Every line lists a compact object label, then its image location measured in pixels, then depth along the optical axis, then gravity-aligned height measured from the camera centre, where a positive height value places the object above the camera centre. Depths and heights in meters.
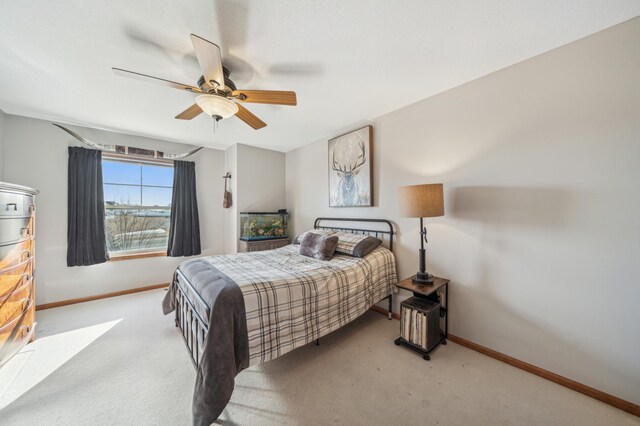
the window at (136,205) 3.61 +0.21
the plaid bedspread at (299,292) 1.65 -0.66
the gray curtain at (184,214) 3.96 +0.06
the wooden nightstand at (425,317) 2.06 -0.96
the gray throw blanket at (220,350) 1.30 -0.83
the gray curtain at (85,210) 3.18 +0.12
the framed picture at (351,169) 3.11 +0.67
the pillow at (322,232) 3.13 -0.24
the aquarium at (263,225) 4.18 -0.17
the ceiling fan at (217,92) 1.55 +1.02
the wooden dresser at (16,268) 1.76 -0.42
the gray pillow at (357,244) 2.70 -0.36
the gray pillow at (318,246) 2.75 -0.38
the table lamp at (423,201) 2.12 +0.13
